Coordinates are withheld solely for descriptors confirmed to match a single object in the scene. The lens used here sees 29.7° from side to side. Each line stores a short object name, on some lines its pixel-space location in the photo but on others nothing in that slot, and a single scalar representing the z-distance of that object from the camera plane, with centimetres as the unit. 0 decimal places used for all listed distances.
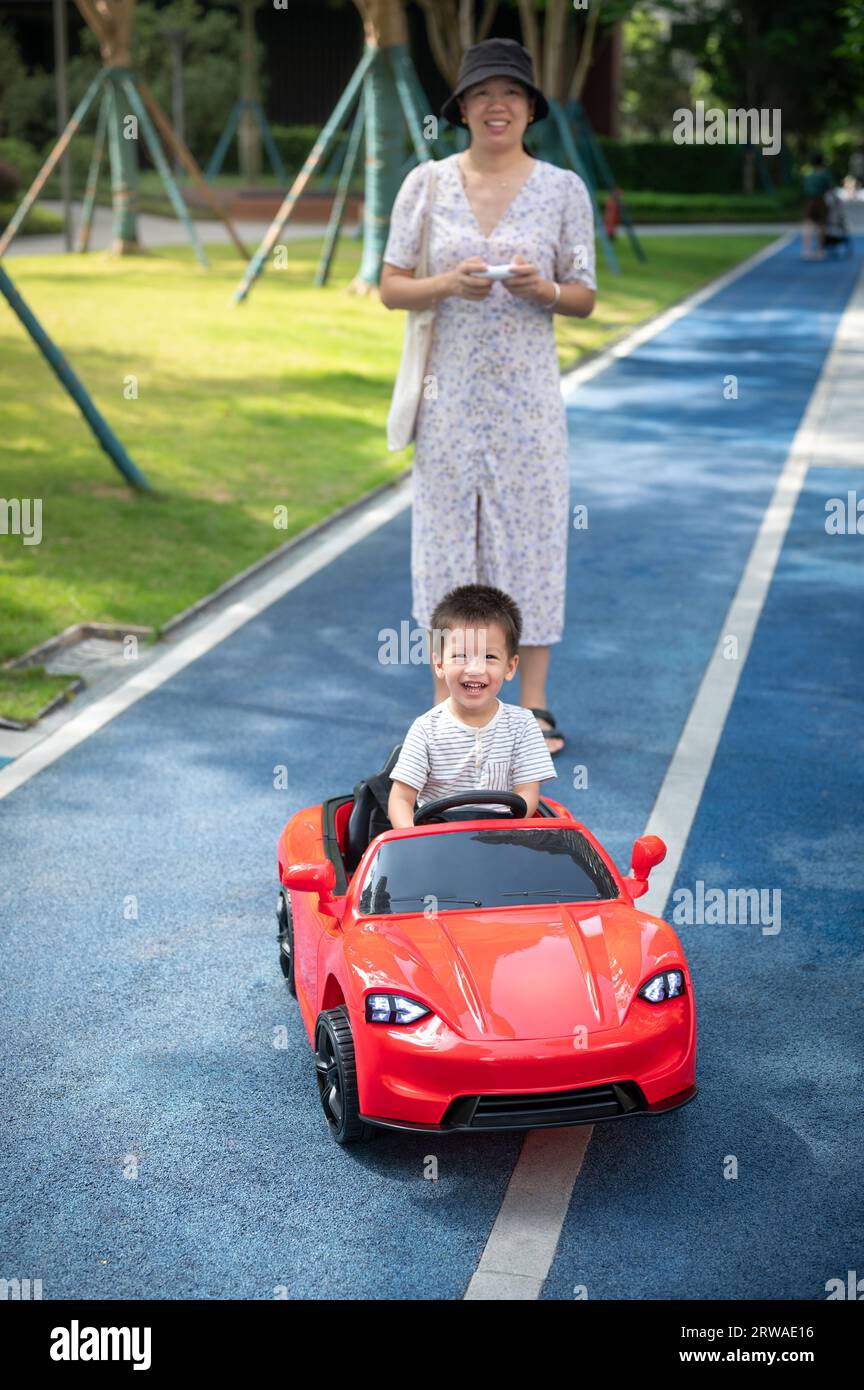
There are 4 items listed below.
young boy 511
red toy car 406
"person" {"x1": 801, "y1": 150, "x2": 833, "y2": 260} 3366
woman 654
